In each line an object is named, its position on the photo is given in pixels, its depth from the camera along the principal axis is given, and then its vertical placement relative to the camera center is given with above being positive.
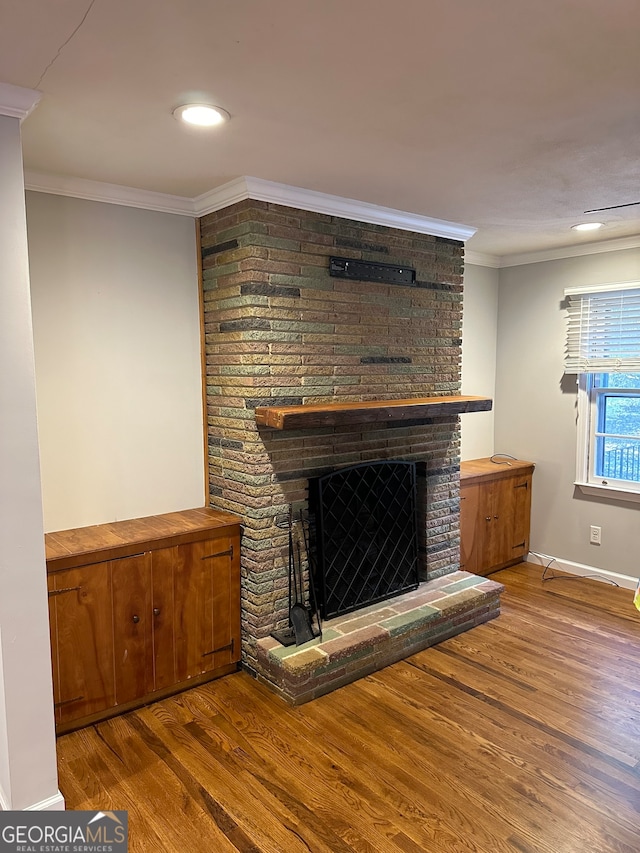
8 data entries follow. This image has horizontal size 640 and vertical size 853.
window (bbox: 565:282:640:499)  3.96 -0.05
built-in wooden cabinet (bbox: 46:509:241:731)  2.45 -1.04
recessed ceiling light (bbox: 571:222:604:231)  3.52 +0.90
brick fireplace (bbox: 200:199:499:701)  2.81 +0.07
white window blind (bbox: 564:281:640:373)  3.93 +0.31
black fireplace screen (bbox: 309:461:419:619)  3.10 -0.89
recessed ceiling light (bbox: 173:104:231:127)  1.88 +0.87
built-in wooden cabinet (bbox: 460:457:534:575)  4.10 -1.01
